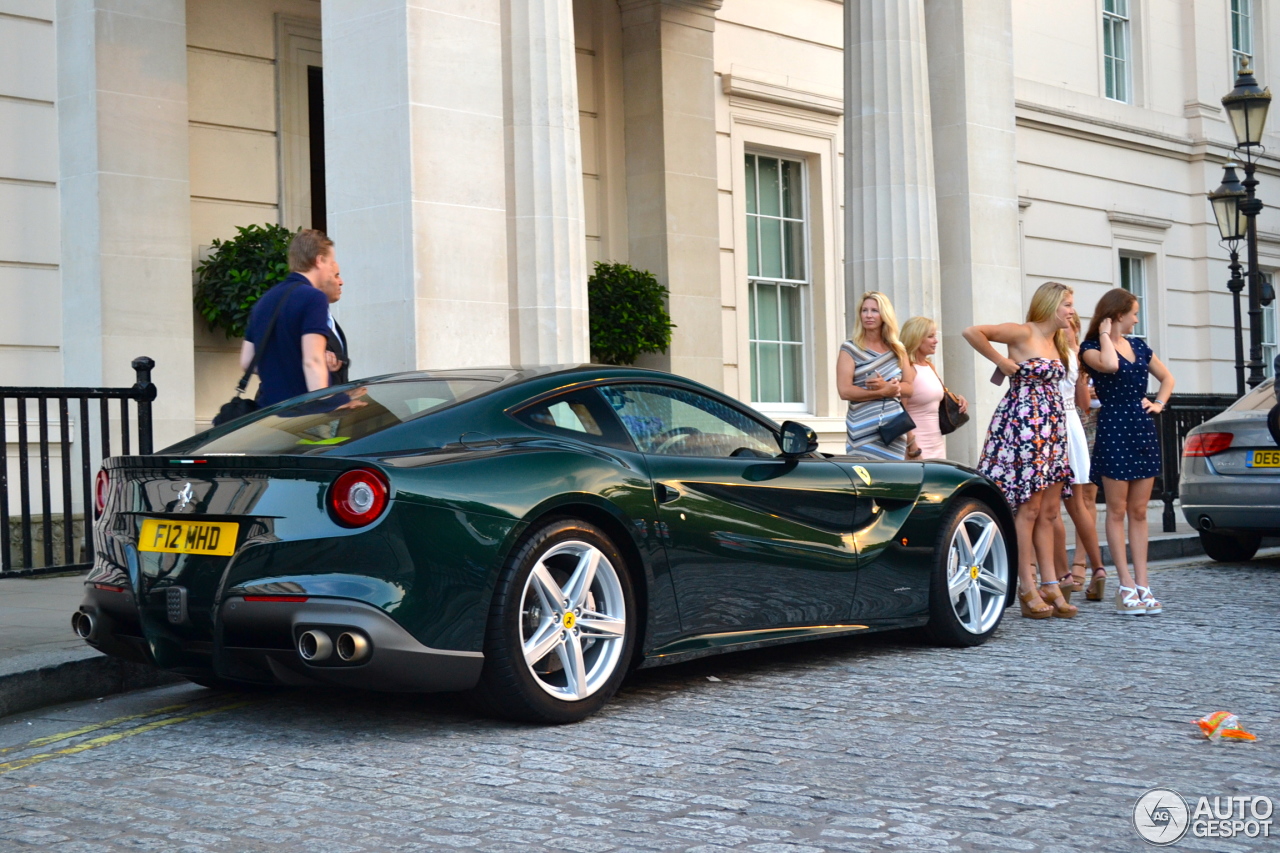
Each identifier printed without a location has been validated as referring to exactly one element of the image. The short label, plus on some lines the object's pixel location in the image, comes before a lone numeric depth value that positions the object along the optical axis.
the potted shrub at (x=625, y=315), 14.02
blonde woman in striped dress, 8.41
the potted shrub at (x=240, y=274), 11.34
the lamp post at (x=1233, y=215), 17.39
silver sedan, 10.69
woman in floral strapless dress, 8.06
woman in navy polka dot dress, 8.16
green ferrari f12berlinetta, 4.68
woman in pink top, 8.60
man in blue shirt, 6.72
